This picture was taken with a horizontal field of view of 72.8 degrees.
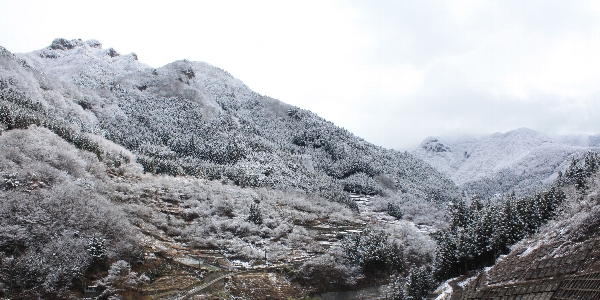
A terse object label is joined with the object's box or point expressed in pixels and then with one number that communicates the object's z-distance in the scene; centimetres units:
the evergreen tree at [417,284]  6122
